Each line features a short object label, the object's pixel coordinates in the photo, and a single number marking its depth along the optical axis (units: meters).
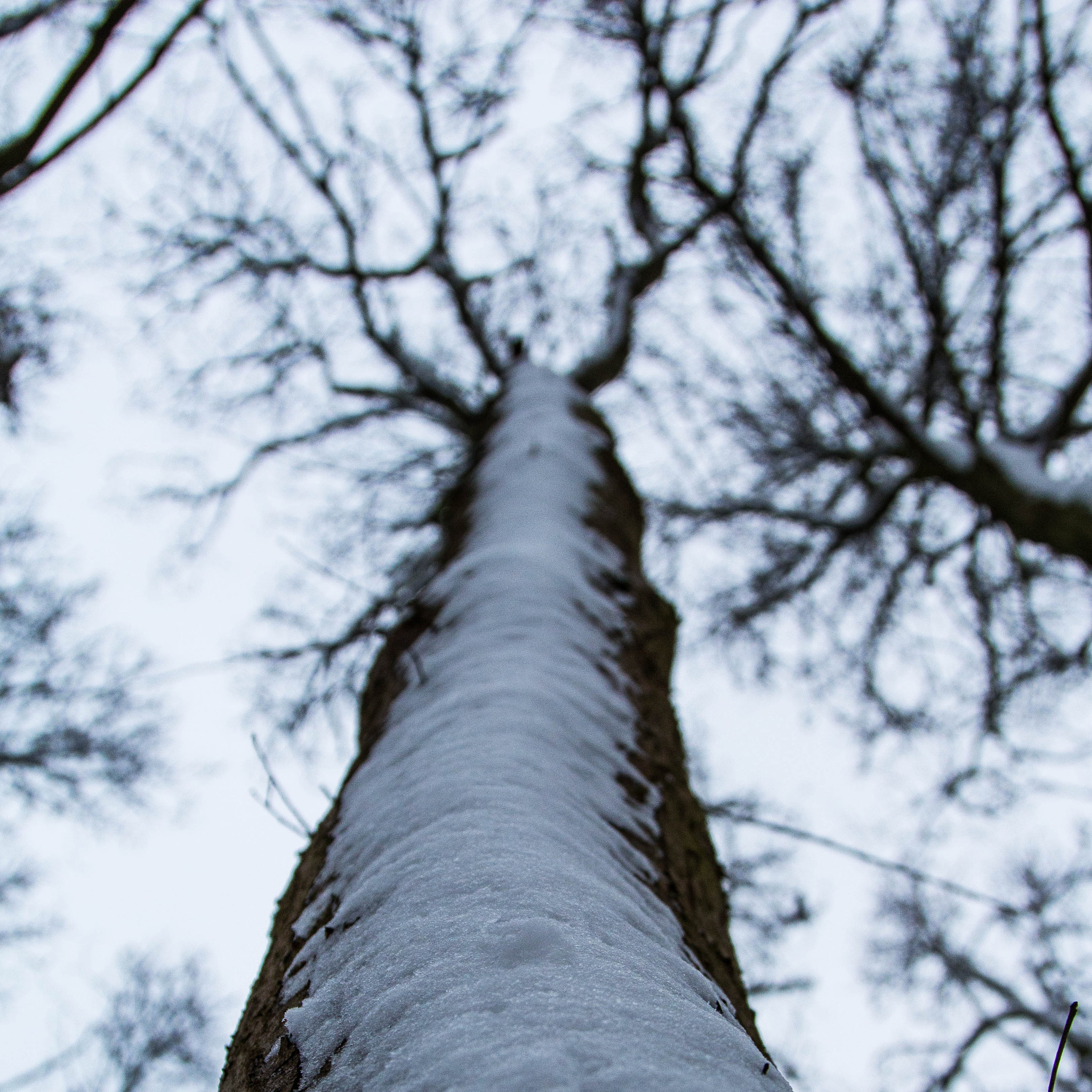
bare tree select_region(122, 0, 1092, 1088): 3.28
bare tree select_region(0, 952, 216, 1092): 6.73
